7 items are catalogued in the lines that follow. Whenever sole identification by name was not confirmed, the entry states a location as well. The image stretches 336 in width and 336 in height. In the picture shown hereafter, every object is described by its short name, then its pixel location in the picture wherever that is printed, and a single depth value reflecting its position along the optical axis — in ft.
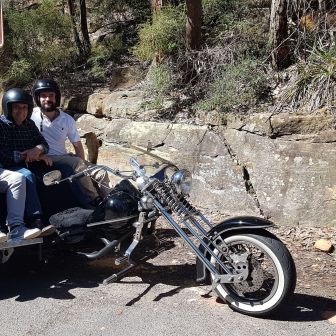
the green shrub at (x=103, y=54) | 31.48
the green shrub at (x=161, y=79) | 24.62
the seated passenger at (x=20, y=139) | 16.11
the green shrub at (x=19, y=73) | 30.19
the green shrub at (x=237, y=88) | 21.88
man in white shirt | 17.04
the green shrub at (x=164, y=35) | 25.12
